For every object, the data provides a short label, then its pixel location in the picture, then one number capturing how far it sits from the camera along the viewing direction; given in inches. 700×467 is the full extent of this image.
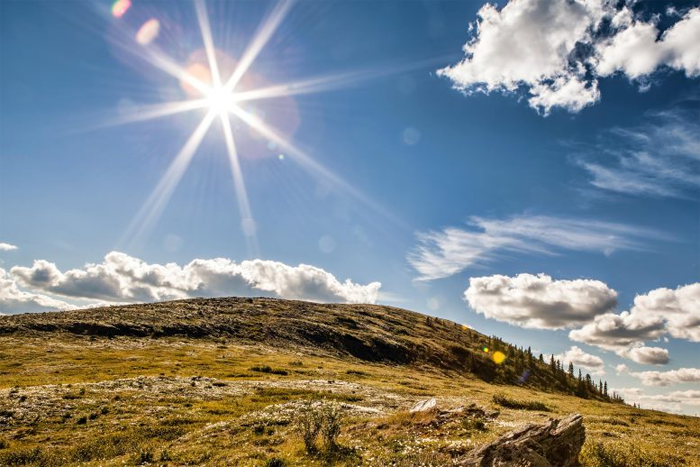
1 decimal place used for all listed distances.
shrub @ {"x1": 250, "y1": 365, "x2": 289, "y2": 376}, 2891.2
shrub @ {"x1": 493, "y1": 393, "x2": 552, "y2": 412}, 2094.1
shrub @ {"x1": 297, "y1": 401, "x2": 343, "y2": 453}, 781.0
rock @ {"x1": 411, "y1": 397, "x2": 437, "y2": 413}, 1043.7
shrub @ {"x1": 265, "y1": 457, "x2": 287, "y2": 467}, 704.4
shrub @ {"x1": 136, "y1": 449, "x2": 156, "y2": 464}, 775.3
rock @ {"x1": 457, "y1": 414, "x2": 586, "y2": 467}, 586.6
